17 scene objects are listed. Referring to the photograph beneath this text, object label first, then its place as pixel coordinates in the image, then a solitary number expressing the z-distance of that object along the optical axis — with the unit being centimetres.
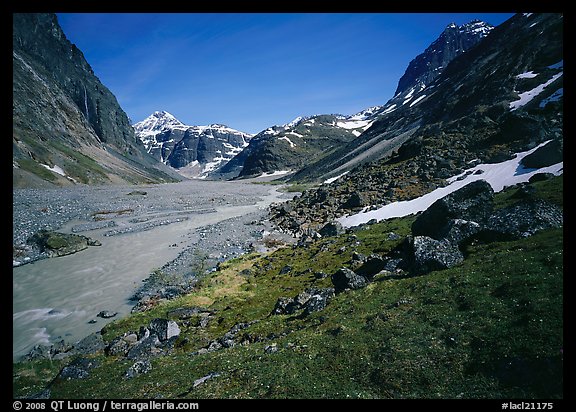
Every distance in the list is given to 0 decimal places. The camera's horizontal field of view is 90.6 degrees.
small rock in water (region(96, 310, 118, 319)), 2580
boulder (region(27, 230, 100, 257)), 4069
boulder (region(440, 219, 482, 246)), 2081
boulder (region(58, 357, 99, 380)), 1597
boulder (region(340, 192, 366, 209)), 5546
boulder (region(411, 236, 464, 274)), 1877
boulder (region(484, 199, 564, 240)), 1858
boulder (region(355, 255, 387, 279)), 2411
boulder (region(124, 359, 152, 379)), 1530
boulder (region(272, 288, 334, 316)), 1984
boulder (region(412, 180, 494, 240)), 2347
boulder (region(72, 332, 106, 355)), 2016
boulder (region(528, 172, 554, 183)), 3005
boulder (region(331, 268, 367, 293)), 2148
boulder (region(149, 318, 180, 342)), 2081
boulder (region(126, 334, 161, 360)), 1864
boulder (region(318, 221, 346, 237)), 4365
